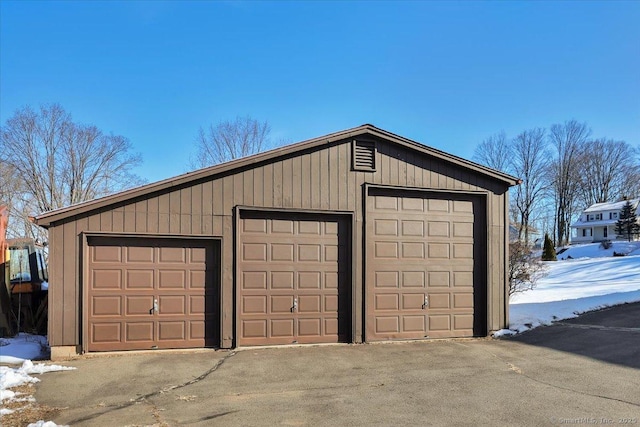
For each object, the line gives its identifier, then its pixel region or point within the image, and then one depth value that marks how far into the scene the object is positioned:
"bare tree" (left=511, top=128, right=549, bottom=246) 54.50
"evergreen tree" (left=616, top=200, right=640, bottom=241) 49.62
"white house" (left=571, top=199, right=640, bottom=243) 54.69
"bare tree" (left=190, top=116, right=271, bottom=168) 34.38
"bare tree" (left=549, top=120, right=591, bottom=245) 58.75
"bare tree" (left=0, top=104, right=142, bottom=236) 30.81
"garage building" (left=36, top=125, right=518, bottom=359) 8.55
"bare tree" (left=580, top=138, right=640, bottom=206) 59.78
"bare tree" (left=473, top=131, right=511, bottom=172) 55.84
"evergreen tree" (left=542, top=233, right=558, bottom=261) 36.56
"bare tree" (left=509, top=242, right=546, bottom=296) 13.02
